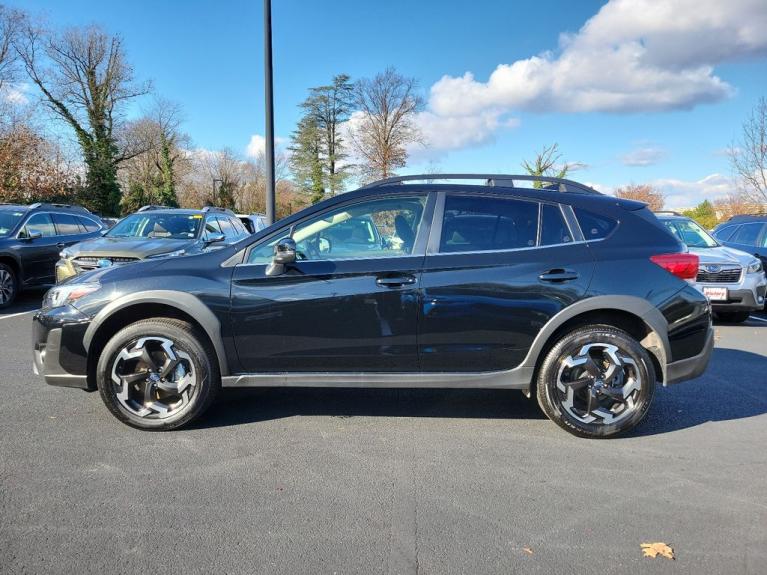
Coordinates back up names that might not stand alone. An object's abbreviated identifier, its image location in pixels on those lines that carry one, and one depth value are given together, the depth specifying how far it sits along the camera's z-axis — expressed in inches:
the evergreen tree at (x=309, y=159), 1763.0
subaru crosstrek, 139.1
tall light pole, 376.8
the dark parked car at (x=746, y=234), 387.5
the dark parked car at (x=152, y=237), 282.4
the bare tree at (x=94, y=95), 1389.0
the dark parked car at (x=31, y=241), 349.7
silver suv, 311.6
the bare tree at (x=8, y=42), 1263.7
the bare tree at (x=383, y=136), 1563.7
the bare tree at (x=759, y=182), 747.4
